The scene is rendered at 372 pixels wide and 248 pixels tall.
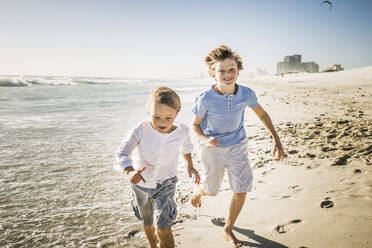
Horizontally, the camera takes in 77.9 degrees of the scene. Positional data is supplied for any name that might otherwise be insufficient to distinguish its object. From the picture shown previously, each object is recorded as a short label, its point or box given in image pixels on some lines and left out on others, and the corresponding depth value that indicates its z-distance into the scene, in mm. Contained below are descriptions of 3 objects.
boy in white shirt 1889
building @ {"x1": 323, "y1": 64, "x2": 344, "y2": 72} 51584
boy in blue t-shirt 2346
